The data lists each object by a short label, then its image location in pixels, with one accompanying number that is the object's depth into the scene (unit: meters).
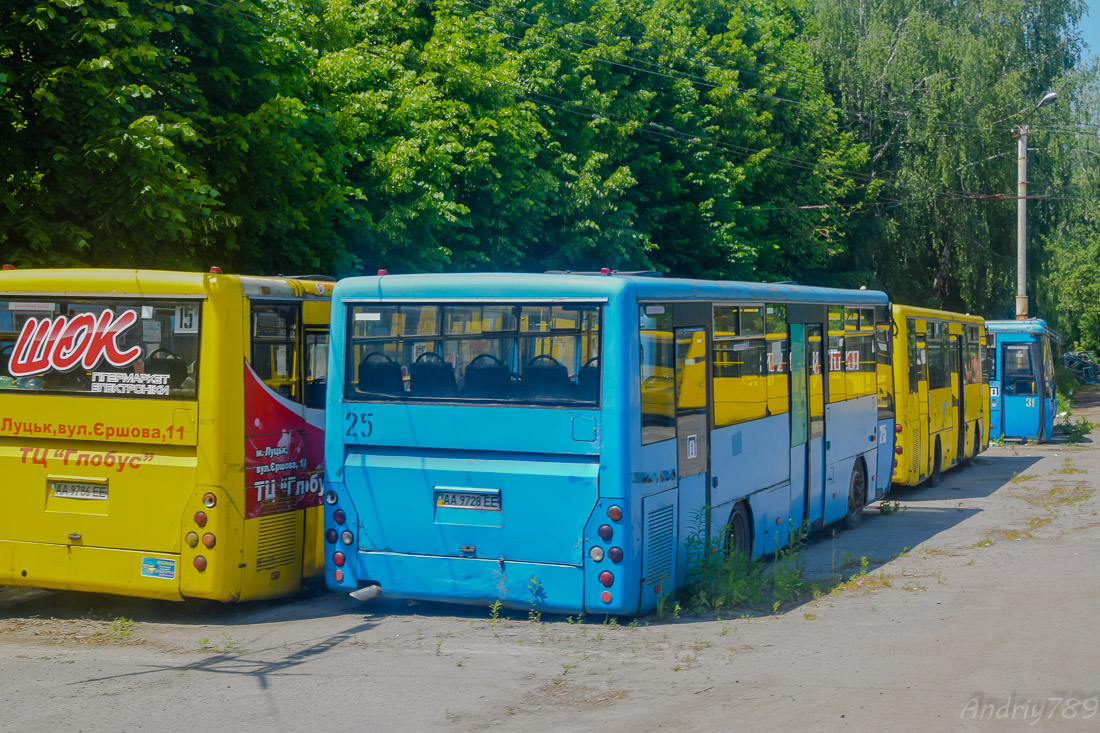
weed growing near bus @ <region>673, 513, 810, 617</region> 9.68
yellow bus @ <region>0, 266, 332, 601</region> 9.01
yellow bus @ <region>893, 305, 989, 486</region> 18.38
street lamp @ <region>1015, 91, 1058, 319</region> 34.69
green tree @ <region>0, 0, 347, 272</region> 13.09
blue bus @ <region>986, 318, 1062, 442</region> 28.55
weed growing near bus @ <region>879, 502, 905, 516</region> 17.06
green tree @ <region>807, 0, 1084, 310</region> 40.81
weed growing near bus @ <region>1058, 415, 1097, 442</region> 30.77
